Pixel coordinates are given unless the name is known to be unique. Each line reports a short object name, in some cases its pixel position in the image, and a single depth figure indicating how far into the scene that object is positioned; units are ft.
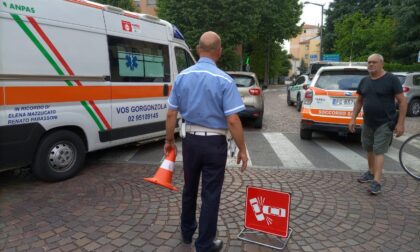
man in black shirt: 15.60
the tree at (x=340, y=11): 124.88
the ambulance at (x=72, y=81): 14.44
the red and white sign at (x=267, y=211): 10.84
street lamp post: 110.11
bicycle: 18.77
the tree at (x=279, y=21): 105.50
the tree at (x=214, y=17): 66.95
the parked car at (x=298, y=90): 48.47
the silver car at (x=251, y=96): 32.07
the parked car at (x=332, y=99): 24.04
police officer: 9.42
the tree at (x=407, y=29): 84.84
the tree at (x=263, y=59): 146.61
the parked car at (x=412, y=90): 43.91
